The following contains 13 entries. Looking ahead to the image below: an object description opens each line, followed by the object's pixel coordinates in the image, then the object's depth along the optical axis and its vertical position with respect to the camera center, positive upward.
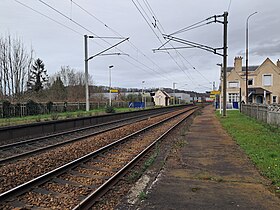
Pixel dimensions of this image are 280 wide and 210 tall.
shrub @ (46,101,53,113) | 32.41 -0.62
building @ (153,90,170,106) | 92.24 +0.99
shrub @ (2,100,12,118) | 25.40 -0.68
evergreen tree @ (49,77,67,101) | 48.86 +2.08
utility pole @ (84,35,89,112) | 28.33 +4.58
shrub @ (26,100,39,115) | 28.70 -0.68
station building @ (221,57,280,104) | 53.81 +3.87
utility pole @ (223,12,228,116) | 24.16 +4.32
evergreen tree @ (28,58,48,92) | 63.89 +7.08
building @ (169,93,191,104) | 134.62 +2.43
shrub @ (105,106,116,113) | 33.50 -1.21
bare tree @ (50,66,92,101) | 60.25 +5.91
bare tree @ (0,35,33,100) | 32.37 +4.04
